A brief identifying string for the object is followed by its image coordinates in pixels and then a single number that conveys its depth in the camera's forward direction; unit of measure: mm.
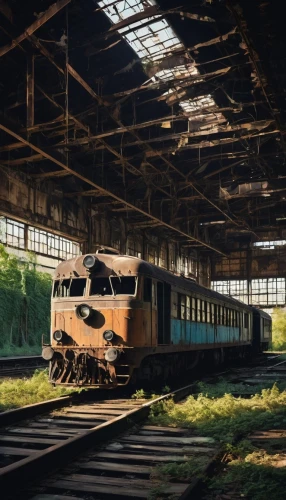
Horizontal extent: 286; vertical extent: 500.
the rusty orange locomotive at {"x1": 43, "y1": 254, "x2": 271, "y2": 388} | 11180
